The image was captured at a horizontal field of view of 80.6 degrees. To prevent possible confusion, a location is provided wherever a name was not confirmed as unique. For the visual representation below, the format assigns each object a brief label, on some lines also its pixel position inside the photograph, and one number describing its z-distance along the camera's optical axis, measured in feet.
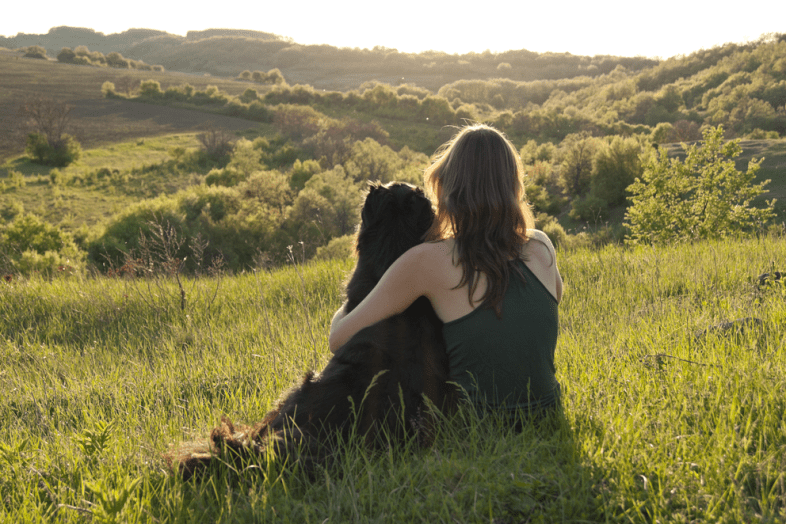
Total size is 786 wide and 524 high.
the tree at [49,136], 93.25
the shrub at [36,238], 47.09
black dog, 6.57
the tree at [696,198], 27.58
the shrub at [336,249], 40.75
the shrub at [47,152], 92.79
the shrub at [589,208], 62.03
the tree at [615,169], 67.82
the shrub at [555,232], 47.14
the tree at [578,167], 77.56
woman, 6.51
